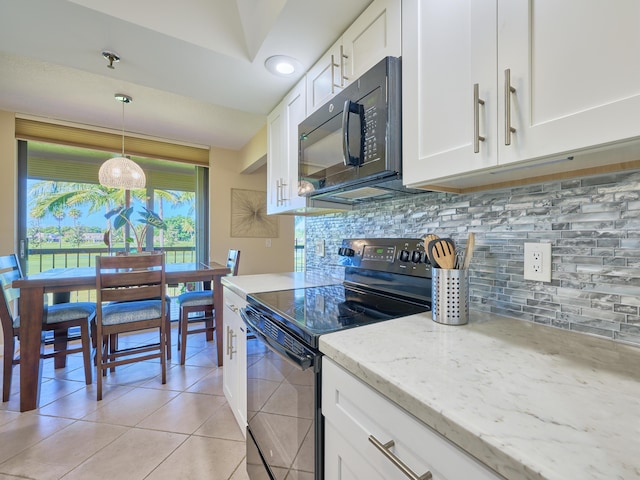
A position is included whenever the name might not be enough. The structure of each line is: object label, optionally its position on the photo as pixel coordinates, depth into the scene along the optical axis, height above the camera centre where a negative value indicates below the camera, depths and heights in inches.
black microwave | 40.0 +16.6
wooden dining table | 74.7 -21.0
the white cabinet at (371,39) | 41.1 +32.2
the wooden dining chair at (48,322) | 76.1 -23.4
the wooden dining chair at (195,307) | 101.5 -24.9
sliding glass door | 117.4 +15.9
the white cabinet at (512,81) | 21.2 +14.8
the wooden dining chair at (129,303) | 81.4 -20.0
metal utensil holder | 35.1 -6.9
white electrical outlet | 34.2 -2.5
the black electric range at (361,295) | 38.2 -10.2
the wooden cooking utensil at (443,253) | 36.5 -1.5
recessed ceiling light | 59.8 +38.3
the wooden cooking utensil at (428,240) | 37.7 +0.1
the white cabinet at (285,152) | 68.4 +23.9
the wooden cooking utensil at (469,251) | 36.8 -1.3
